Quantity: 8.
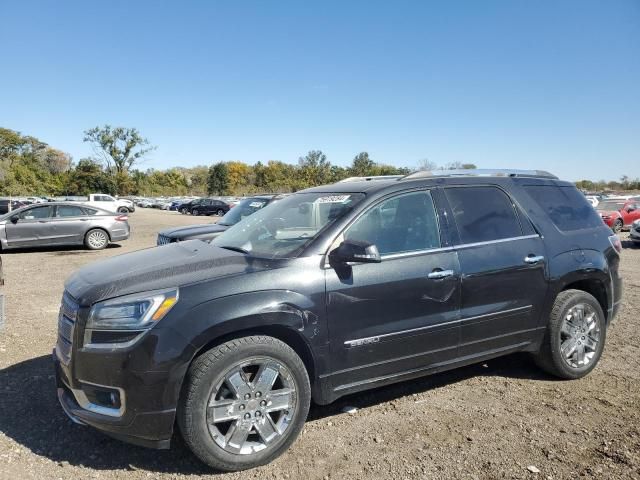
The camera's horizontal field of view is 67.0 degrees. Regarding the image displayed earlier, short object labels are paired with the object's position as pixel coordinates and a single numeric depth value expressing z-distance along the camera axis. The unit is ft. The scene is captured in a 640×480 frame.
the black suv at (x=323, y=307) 9.31
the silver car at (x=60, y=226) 46.24
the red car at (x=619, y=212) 67.10
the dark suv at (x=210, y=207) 142.51
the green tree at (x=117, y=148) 275.06
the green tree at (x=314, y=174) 306.47
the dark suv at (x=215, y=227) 27.12
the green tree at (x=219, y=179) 324.19
